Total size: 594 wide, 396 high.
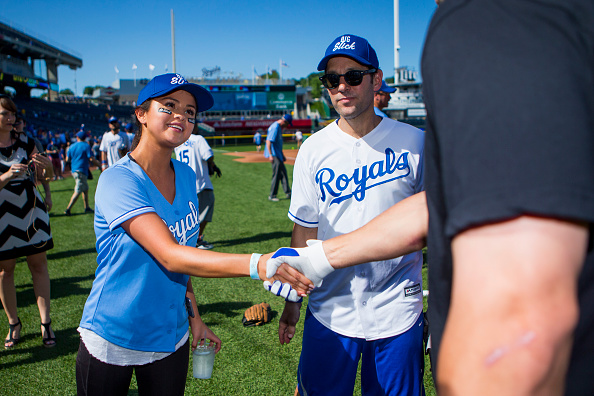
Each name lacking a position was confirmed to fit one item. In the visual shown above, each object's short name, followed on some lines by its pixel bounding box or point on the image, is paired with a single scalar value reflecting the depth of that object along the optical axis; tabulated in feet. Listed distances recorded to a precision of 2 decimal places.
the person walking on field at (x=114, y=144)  39.91
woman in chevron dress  15.24
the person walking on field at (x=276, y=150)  42.55
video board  221.66
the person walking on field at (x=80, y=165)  38.27
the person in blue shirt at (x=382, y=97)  20.85
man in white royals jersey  8.68
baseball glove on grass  16.96
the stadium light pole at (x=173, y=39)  113.64
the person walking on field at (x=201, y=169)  26.35
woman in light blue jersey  6.81
